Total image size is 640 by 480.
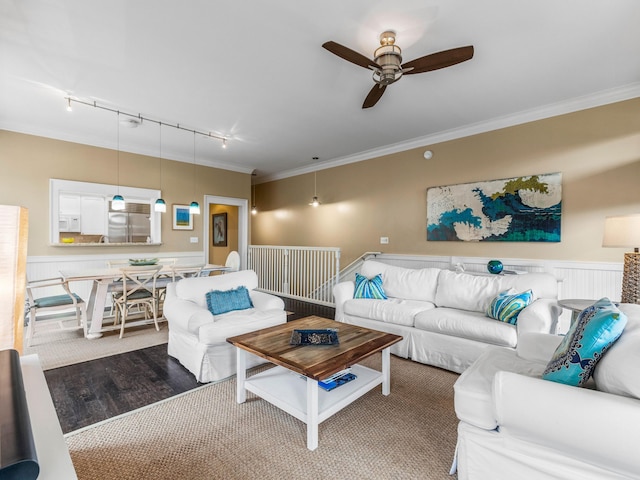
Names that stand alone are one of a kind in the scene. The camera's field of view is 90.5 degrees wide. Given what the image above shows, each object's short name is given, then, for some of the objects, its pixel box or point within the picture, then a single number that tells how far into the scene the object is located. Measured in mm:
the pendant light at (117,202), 4426
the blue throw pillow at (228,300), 3051
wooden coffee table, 1841
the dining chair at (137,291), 3871
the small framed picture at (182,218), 5848
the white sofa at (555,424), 1175
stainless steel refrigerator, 5177
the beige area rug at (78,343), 3173
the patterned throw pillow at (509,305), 2727
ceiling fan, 2252
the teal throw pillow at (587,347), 1334
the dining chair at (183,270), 4365
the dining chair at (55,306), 3414
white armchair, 2629
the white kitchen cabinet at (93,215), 4910
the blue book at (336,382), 2158
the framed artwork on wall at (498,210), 3824
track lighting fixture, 3691
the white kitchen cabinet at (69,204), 4723
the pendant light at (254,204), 8102
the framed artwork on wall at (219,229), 8508
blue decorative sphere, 3840
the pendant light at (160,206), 4629
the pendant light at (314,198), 6449
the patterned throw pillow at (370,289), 3758
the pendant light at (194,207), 4969
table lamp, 2549
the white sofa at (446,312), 2678
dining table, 3648
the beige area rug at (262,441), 1676
